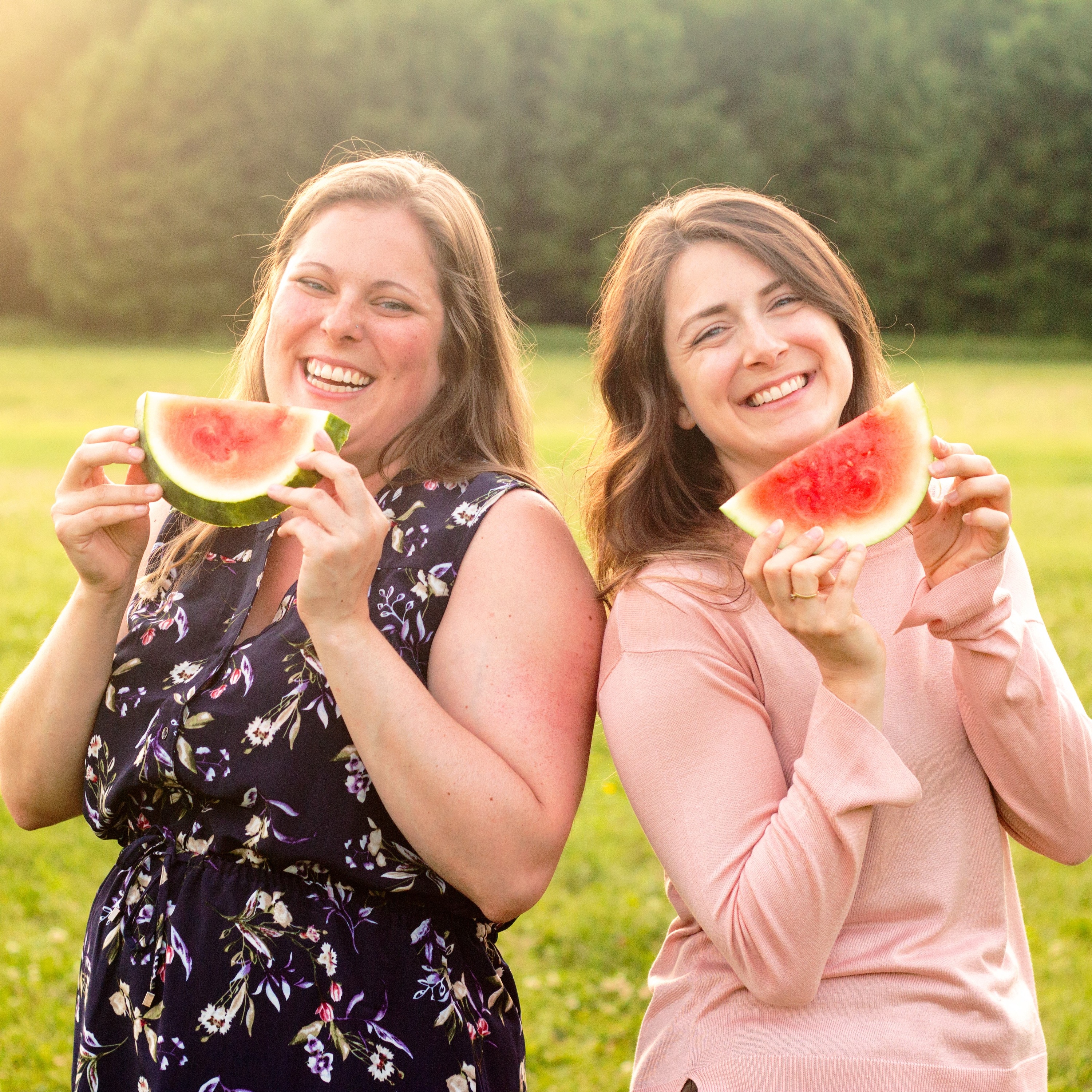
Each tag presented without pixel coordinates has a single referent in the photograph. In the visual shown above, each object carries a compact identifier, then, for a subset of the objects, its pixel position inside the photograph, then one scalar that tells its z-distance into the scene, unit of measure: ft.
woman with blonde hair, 6.40
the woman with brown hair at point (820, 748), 5.92
